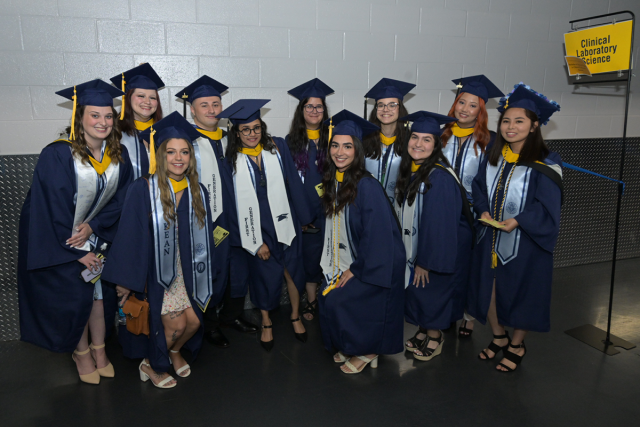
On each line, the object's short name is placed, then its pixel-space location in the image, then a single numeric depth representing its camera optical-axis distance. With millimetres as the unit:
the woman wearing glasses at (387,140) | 3617
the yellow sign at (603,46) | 3943
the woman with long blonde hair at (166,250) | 2791
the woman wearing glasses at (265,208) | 3400
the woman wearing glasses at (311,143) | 3748
